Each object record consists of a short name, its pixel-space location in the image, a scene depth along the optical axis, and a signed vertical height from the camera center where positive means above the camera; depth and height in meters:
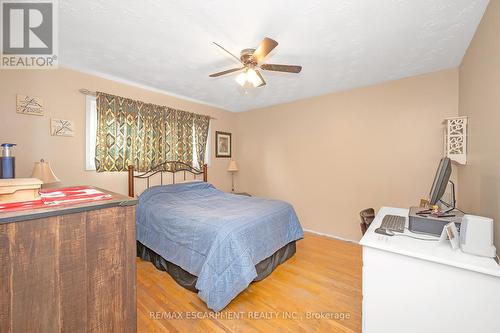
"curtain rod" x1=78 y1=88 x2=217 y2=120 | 2.70 +0.94
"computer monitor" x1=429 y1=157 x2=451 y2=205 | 1.45 -0.10
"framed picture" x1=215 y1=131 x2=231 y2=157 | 4.52 +0.45
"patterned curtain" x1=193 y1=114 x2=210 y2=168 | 4.00 +0.58
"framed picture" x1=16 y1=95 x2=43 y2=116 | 2.30 +0.66
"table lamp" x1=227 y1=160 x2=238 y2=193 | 4.60 -0.05
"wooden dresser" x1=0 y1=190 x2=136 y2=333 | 0.73 -0.42
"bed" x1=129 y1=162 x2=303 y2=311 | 1.88 -0.77
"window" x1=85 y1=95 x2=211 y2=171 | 2.81 +0.45
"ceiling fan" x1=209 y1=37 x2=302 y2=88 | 1.76 +0.96
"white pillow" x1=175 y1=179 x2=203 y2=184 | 3.69 -0.29
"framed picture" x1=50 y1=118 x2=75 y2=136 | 2.53 +0.45
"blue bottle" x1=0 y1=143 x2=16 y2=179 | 1.50 -0.01
